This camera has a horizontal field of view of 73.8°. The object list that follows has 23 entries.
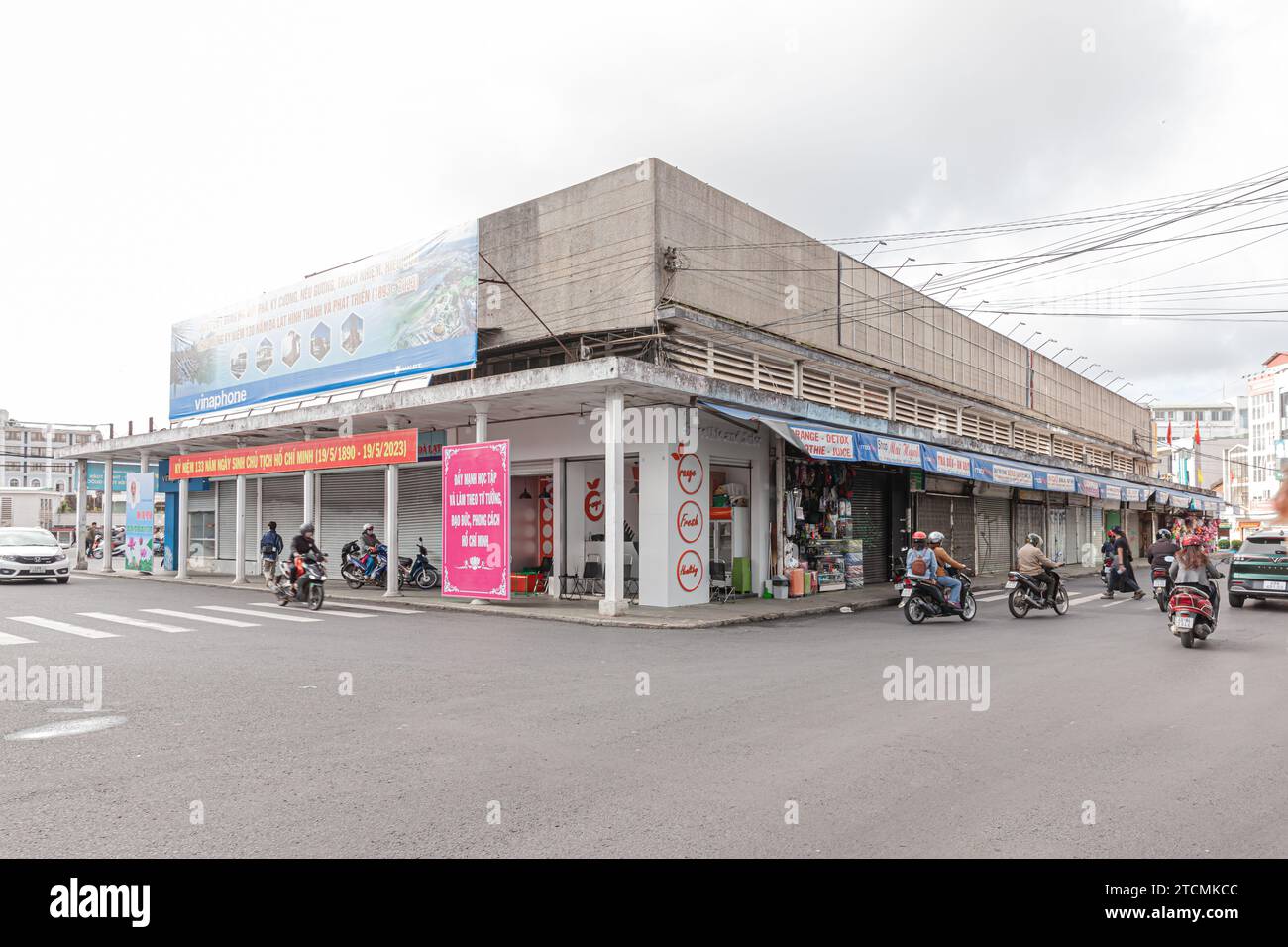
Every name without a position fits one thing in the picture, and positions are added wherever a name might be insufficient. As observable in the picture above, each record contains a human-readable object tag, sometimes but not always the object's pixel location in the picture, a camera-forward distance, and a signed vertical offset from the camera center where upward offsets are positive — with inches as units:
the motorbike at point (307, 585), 682.8 -64.3
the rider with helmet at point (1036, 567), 662.5 -46.7
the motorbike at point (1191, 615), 460.4 -59.0
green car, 684.7 -51.3
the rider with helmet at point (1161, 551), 701.9 -36.5
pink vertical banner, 660.1 -11.4
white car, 884.6 -53.7
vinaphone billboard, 770.2 +189.1
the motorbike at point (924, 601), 612.4 -68.3
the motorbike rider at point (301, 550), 690.2 -35.8
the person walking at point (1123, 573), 842.2 -65.3
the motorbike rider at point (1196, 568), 457.4 -33.0
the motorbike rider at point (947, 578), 621.9 -52.1
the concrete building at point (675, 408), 672.4 +86.5
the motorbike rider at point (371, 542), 864.3 -36.0
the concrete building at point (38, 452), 4311.0 +281.3
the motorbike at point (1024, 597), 658.2 -70.3
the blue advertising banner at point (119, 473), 1359.5 +55.3
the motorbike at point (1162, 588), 673.6 -67.2
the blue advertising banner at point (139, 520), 1117.7 -18.7
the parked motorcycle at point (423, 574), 836.6 -66.0
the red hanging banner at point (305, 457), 759.7 +50.4
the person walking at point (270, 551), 838.5 -44.3
